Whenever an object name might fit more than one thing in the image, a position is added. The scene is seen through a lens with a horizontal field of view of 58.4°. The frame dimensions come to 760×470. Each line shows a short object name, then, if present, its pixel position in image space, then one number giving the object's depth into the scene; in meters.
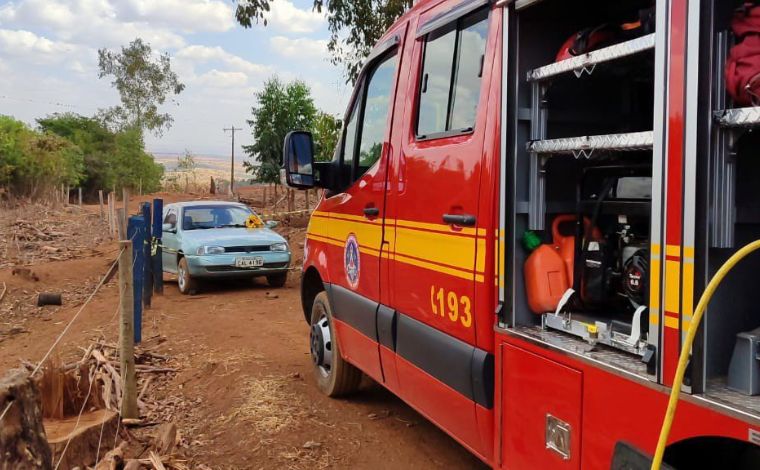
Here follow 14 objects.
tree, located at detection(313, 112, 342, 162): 15.86
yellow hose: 1.76
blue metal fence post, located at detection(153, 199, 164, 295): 10.90
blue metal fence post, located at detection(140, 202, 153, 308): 9.96
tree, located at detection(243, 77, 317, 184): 23.62
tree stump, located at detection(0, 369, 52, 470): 2.87
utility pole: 41.73
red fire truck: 1.91
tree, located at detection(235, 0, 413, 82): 10.66
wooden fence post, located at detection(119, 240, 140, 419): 5.23
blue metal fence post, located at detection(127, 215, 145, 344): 7.79
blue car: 11.47
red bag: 1.83
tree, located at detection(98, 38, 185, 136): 48.41
